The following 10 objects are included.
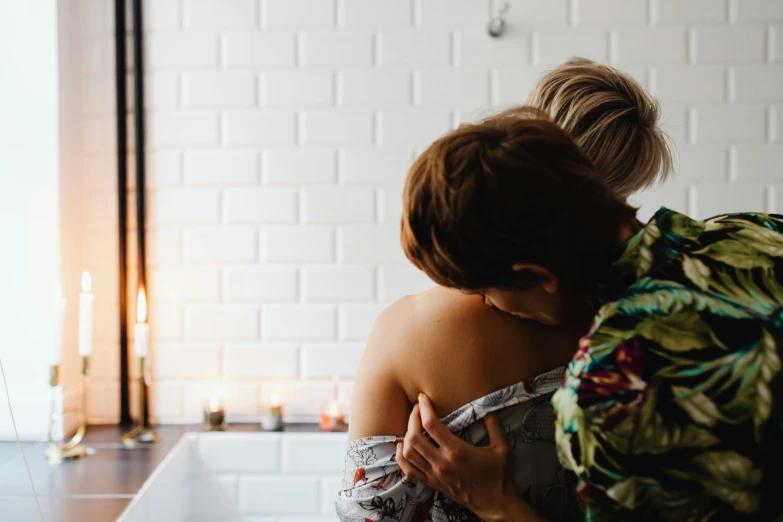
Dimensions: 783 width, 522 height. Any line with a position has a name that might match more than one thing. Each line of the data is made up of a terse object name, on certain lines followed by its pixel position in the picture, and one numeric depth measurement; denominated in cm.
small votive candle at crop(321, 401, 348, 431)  164
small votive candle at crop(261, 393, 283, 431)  162
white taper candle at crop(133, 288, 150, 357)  152
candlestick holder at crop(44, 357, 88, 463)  123
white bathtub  163
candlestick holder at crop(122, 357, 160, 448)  153
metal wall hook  156
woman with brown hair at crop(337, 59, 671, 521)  74
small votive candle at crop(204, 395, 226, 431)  163
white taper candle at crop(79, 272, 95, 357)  139
